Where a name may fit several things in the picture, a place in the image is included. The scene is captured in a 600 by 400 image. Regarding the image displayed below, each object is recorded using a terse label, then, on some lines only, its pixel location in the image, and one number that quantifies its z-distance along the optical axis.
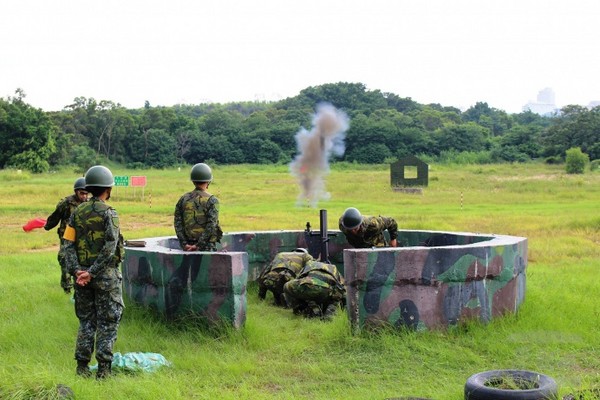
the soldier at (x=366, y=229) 8.41
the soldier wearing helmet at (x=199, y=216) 8.13
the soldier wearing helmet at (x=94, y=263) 5.75
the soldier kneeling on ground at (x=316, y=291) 8.12
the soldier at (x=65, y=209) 8.46
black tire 4.75
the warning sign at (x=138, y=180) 27.95
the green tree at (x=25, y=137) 50.88
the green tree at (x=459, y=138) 67.56
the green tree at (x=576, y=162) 50.09
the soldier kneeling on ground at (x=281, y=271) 8.94
